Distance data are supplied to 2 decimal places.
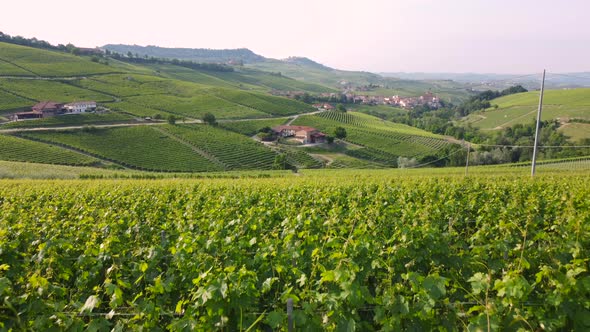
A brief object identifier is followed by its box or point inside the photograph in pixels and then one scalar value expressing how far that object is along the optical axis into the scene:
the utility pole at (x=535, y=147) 25.31
